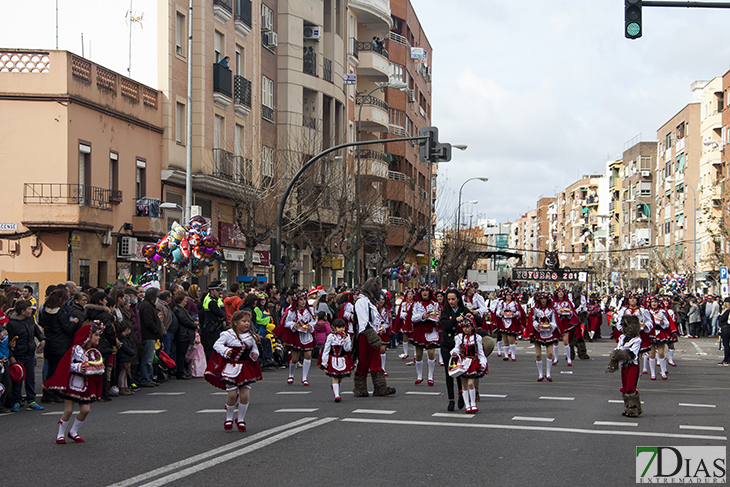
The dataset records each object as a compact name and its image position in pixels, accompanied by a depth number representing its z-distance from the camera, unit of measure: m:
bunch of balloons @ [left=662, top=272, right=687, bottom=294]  56.84
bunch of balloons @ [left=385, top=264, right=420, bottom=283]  50.60
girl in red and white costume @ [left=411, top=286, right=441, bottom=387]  17.84
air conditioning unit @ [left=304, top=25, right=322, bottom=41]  42.06
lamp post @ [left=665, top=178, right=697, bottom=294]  83.88
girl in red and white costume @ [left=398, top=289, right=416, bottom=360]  23.03
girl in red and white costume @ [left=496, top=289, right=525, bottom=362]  23.56
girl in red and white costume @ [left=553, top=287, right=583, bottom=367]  21.69
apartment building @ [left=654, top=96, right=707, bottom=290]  81.75
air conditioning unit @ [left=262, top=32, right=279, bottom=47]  38.53
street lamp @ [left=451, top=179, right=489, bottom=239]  63.31
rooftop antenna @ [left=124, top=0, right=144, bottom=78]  30.47
